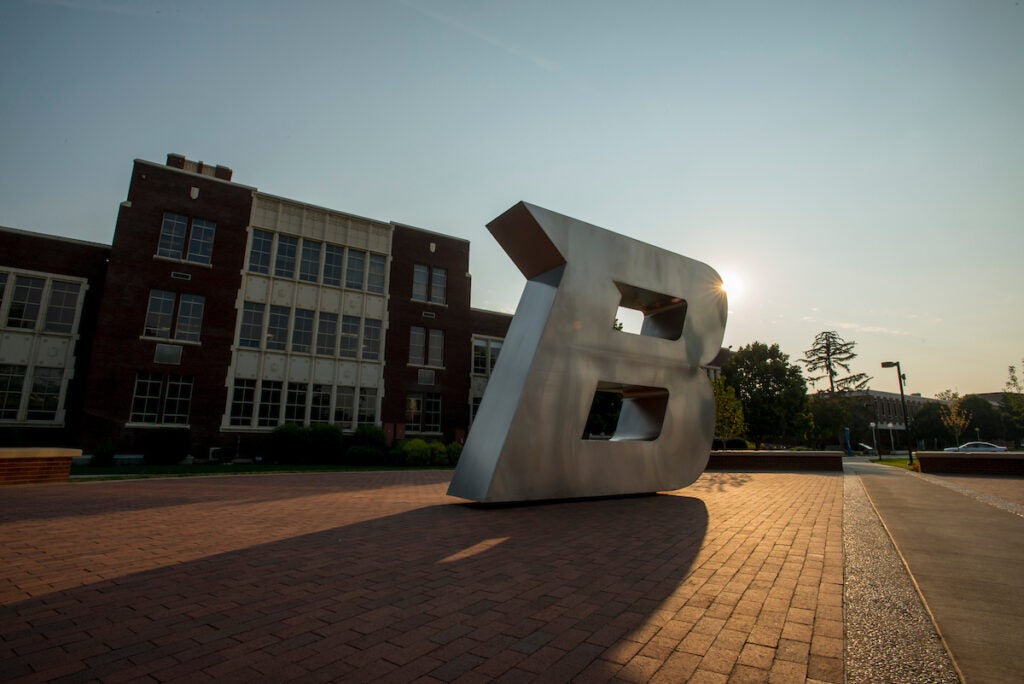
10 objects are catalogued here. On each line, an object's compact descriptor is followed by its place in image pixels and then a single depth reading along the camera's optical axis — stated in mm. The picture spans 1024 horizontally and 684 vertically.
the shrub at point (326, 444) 23234
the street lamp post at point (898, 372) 29506
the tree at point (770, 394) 39812
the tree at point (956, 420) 34062
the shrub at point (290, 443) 22938
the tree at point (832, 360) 58844
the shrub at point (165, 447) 20938
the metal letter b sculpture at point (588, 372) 8930
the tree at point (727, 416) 27547
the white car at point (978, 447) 35656
